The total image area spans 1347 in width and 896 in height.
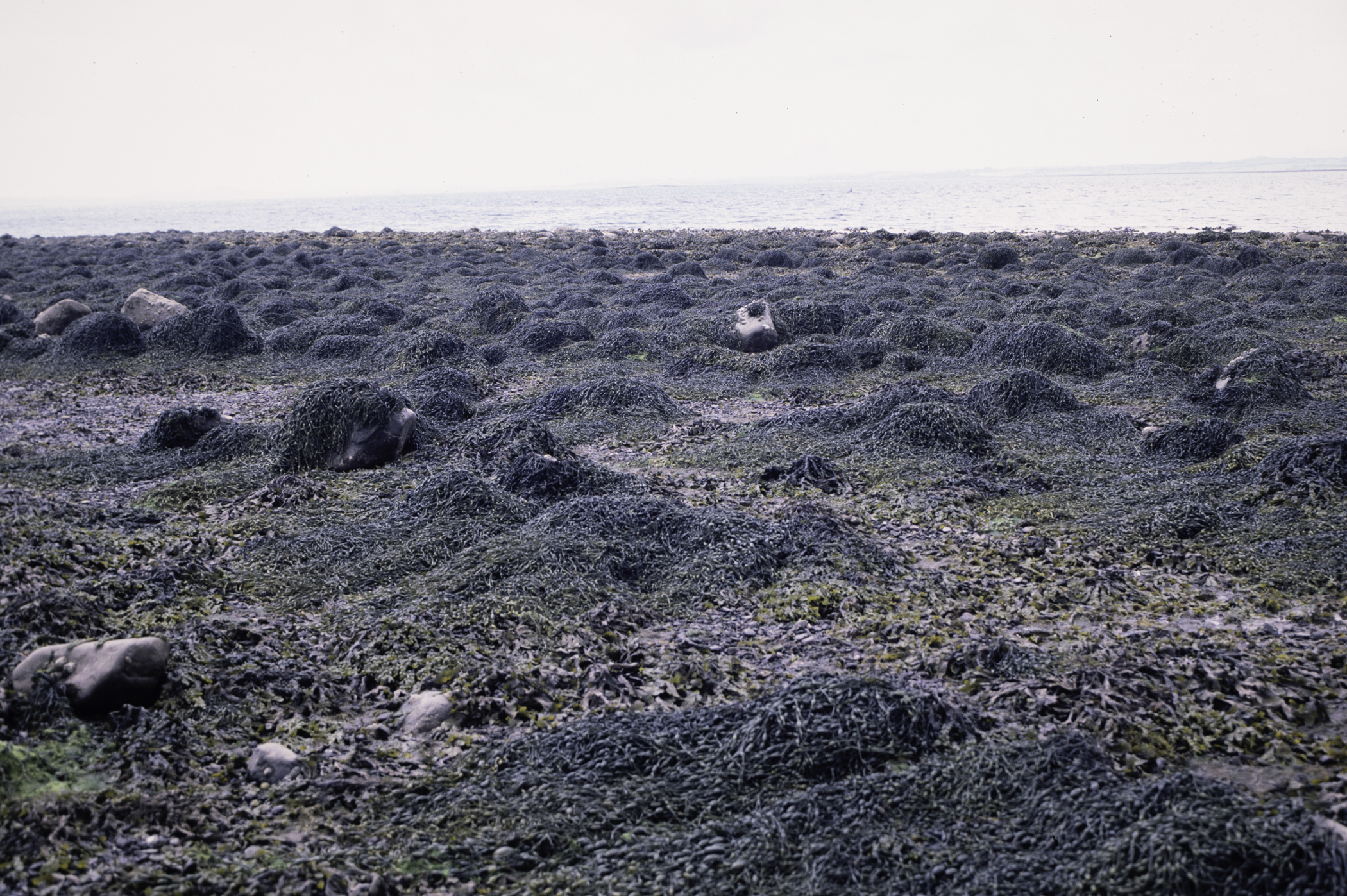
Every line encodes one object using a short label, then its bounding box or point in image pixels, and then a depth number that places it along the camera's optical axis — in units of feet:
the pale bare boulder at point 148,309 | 47.75
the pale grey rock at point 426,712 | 12.73
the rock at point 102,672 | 12.07
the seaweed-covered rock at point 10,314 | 51.37
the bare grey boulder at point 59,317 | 48.34
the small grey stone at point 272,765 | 11.35
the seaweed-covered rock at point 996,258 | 71.97
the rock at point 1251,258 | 64.59
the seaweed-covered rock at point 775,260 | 79.15
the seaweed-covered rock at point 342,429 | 25.26
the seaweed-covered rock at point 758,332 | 41.91
